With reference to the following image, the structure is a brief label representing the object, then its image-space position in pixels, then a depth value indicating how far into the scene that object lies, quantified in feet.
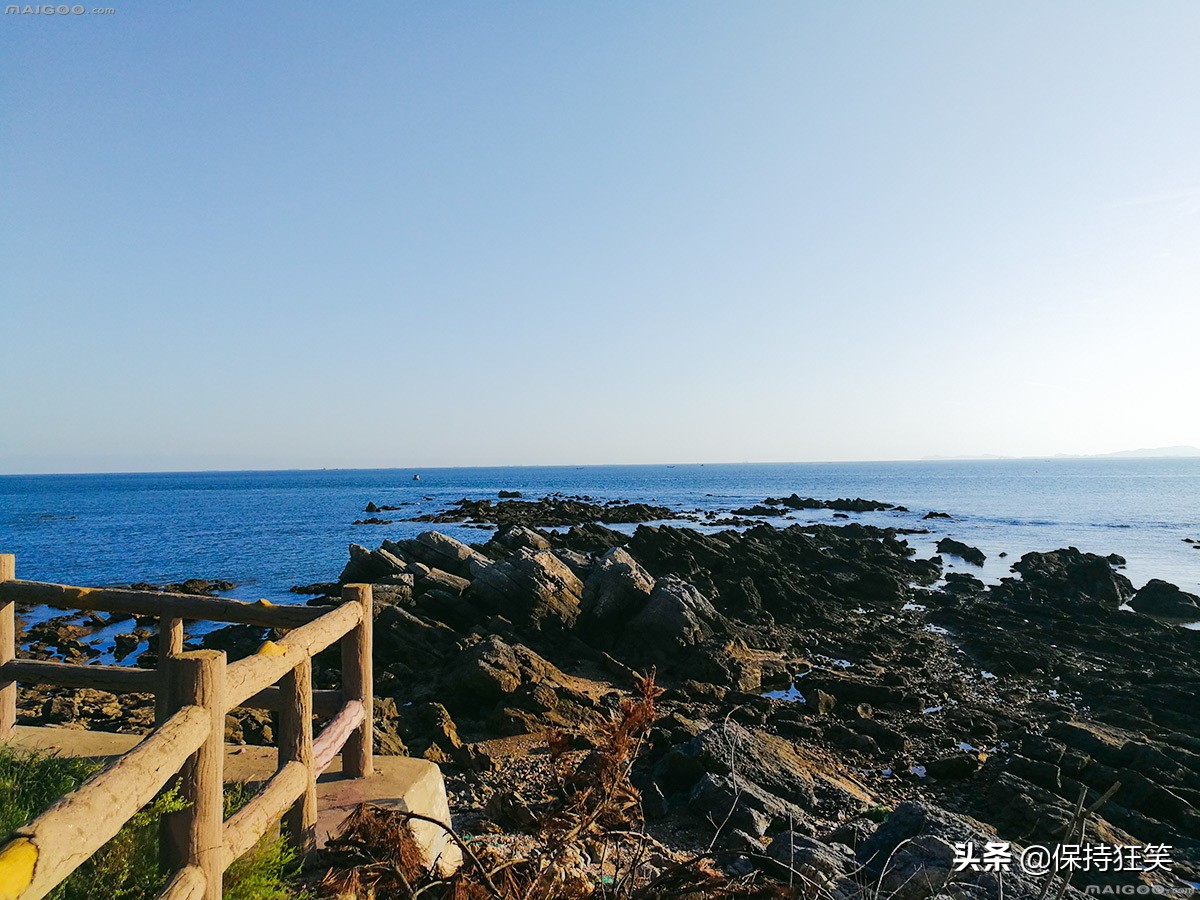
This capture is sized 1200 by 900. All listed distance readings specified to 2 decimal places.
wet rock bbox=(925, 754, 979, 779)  32.91
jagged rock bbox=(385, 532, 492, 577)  76.43
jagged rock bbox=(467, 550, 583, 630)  57.11
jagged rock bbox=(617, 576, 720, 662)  52.08
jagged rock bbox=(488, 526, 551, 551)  95.61
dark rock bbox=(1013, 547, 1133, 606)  83.41
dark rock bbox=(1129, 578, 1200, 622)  76.89
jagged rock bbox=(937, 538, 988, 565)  115.14
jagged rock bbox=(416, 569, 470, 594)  64.59
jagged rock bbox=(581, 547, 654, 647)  56.29
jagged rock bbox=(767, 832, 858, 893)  17.66
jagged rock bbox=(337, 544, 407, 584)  74.43
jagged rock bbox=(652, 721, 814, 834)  25.58
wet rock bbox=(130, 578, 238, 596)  90.17
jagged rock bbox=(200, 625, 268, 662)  54.44
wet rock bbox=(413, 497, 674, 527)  180.14
